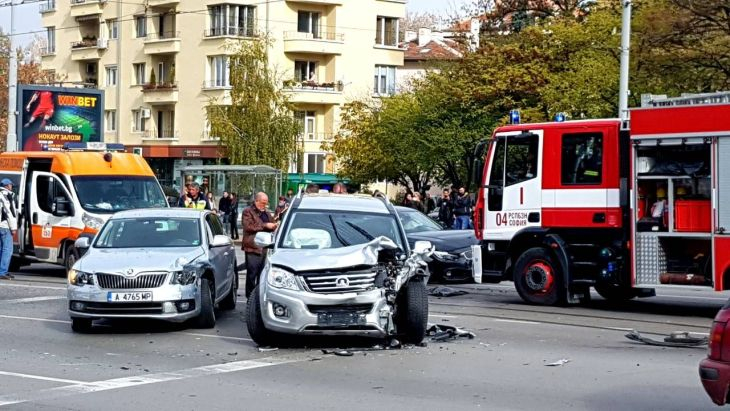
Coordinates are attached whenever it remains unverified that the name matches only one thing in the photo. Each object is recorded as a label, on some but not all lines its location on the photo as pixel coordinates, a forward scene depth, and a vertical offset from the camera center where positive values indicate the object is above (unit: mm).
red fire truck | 16062 +212
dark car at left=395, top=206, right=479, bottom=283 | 22125 -667
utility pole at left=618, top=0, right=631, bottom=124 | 25194 +3692
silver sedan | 14438 -679
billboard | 33031 +2816
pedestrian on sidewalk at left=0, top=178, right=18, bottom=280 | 22672 -172
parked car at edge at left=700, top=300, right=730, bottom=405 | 8141 -1007
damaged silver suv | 13008 -736
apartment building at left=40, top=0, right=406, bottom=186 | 62906 +8729
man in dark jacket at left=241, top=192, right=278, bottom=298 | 17359 -180
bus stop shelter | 43750 +1446
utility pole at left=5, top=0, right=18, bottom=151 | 37750 +4159
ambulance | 23219 +439
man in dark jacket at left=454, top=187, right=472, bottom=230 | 31391 +159
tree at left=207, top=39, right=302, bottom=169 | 54000 +4688
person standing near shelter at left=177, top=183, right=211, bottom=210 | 29656 +455
